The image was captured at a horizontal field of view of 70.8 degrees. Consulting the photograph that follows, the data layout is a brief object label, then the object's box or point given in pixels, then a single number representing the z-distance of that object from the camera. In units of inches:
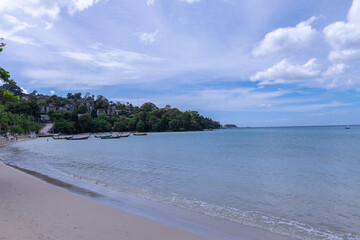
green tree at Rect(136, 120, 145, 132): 4938.5
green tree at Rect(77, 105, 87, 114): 5000.0
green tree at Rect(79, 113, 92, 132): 4331.0
